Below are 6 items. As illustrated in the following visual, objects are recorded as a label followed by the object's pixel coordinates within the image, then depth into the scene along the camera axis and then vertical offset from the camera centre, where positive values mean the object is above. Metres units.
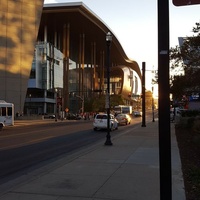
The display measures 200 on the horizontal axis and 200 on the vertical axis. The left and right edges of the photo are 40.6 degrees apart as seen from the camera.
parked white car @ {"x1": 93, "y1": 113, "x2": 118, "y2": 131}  25.36 -1.68
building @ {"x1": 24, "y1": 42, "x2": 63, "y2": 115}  73.73 +7.00
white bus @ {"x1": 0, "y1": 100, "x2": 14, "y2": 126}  26.00 -0.95
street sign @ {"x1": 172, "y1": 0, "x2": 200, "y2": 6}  2.92 +1.12
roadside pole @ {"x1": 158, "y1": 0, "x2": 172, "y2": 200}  3.29 +0.02
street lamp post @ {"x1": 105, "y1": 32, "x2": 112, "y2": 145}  13.31 +0.92
